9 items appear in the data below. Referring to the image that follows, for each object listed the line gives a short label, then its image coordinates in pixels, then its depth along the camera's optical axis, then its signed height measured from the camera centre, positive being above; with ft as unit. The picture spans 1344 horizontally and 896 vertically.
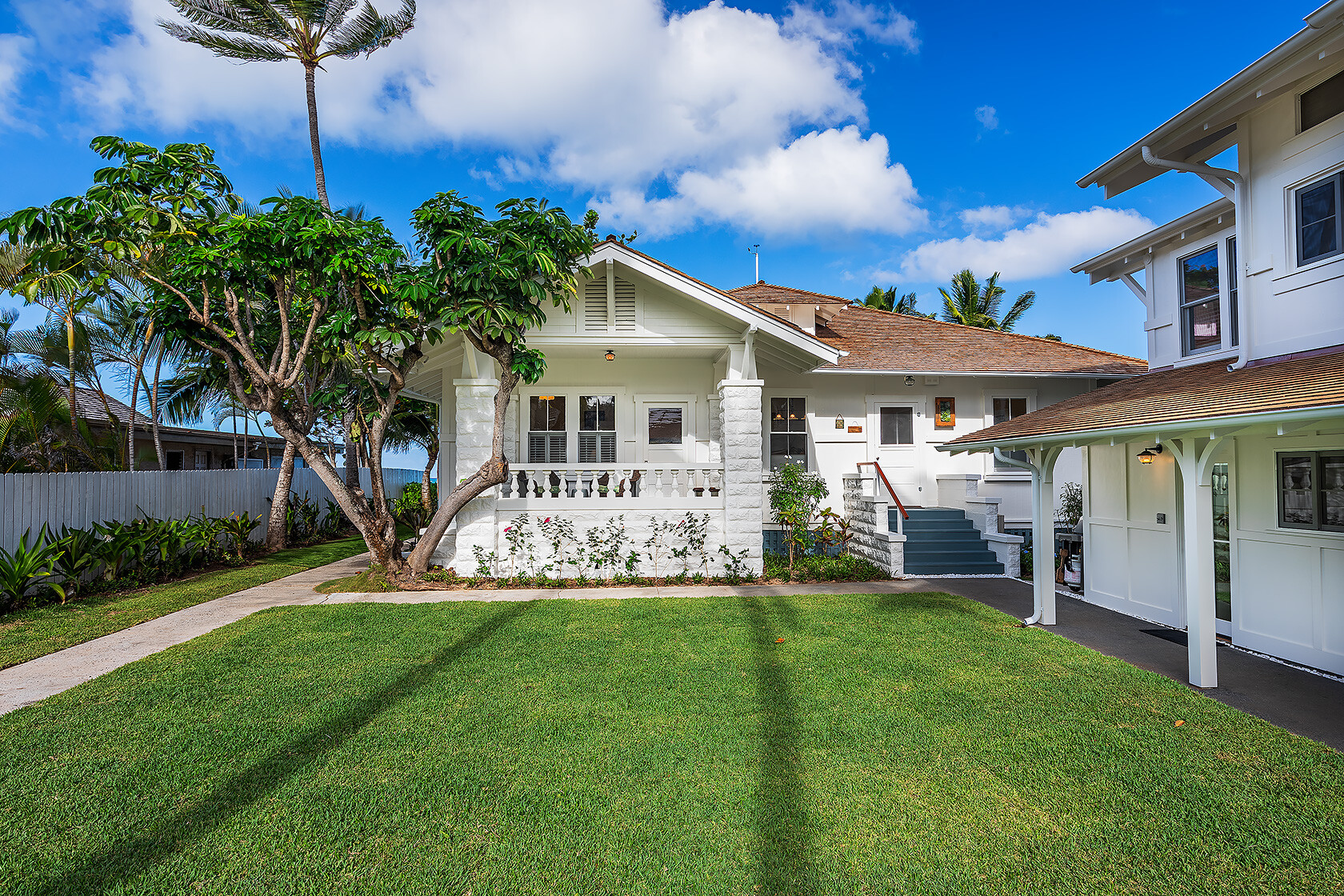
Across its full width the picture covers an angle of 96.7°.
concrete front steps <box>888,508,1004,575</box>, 35.29 -5.35
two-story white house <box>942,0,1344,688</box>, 17.16 +1.77
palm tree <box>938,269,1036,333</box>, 94.22 +24.88
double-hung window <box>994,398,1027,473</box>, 43.11 +3.58
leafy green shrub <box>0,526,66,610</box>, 25.71 -4.26
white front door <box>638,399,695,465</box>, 39.73 +2.14
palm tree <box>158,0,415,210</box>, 38.83 +29.67
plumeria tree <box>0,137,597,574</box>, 26.18 +9.34
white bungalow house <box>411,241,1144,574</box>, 32.81 +3.49
